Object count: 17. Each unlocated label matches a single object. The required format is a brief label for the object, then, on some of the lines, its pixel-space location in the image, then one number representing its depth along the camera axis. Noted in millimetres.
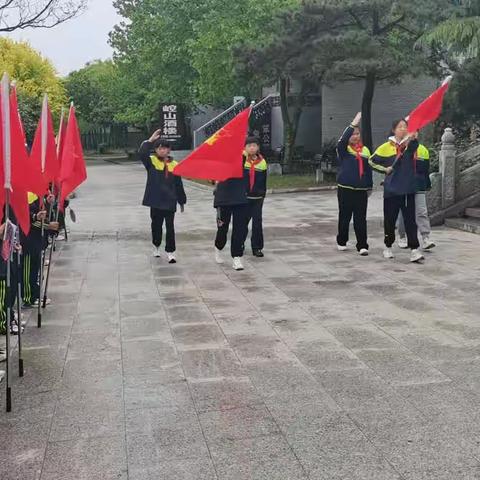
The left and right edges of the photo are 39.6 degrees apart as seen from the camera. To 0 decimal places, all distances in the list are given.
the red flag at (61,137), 6614
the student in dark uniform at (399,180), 8375
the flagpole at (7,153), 3951
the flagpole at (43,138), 5322
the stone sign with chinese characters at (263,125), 24281
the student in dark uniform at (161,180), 8453
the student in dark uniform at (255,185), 8586
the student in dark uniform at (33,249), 6043
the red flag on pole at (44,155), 4592
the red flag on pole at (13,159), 4004
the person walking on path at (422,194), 8742
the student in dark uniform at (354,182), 8764
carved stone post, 11555
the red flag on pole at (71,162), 6367
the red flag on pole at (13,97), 4287
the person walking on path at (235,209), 8117
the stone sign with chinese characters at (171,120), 26641
